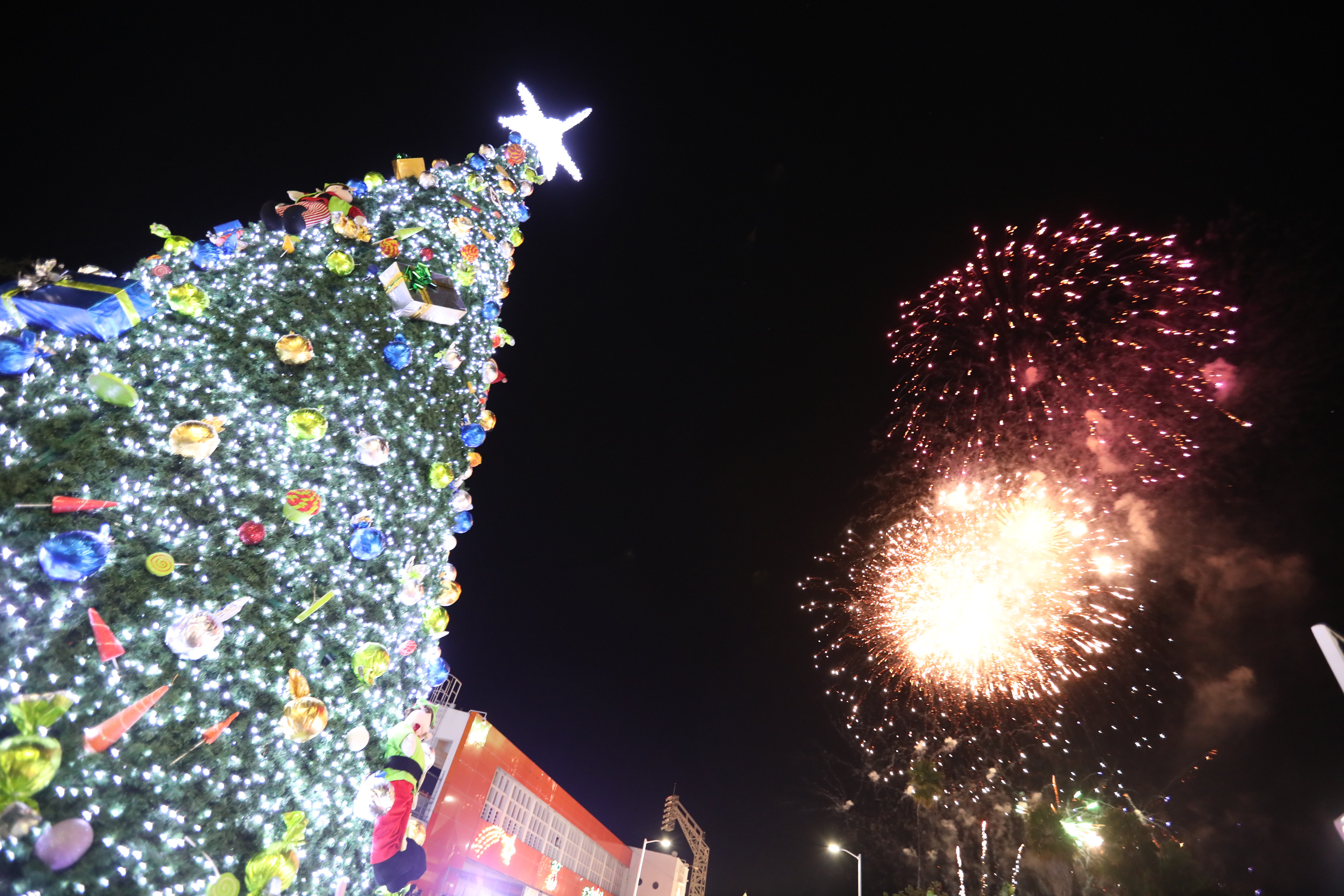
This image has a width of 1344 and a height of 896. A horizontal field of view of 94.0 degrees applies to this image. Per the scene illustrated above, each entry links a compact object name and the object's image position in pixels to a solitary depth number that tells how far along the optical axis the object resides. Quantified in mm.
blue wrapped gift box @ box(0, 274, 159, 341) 4016
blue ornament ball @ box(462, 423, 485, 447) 6469
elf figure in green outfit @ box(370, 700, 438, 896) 4840
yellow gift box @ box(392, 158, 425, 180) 6895
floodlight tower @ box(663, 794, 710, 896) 46781
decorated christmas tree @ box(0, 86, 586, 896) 3623
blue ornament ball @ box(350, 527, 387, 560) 5133
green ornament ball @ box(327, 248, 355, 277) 5617
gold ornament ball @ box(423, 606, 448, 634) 5738
